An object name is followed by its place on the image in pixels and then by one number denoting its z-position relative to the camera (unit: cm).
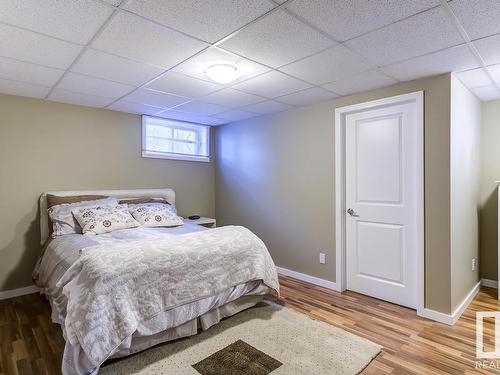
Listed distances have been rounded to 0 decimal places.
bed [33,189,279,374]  179
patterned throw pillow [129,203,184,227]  341
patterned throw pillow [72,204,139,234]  301
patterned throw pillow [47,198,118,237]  306
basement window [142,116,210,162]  423
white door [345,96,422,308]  286
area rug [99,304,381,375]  194
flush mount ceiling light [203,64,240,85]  236
